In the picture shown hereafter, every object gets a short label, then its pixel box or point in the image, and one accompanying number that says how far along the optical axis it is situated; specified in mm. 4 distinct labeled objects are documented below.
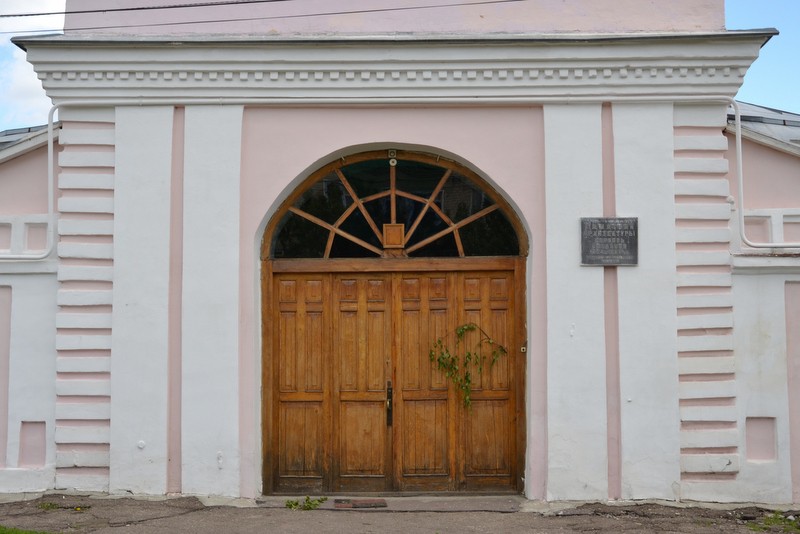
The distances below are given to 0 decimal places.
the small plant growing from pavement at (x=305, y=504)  6711
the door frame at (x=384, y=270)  7020
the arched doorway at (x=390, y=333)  7094
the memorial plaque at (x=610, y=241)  6801
